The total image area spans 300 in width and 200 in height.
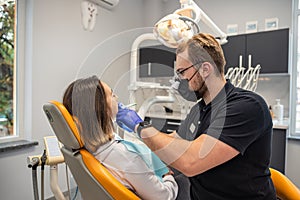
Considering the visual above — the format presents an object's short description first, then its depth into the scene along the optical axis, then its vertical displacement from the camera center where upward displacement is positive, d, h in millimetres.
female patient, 1029 -209
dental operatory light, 1343 +359
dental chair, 951 -286
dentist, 938 -163
